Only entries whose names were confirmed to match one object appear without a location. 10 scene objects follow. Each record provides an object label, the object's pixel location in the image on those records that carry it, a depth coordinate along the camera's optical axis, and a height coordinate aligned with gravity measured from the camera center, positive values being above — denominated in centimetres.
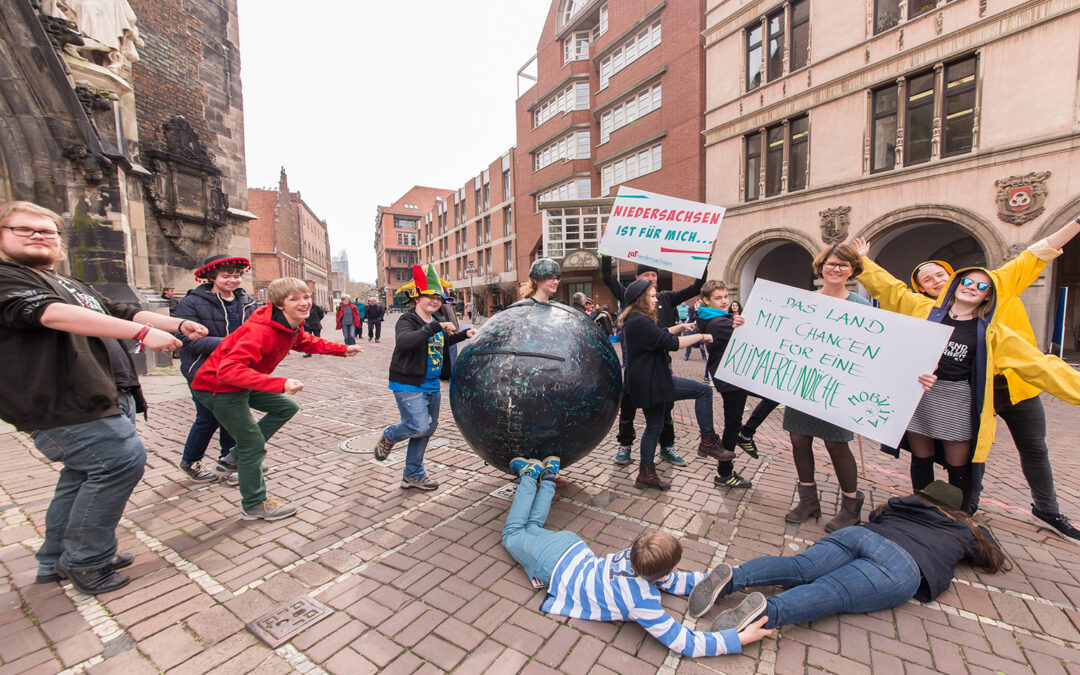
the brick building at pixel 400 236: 7106 +1097
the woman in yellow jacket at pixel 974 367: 304 -49
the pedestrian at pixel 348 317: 1661 -43
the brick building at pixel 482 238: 3666 +626
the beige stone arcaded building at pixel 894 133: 1104 +490
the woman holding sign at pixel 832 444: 341 -112
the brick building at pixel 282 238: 4512 +778
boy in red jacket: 345 -49
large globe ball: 315 -61
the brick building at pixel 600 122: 1956 +949
